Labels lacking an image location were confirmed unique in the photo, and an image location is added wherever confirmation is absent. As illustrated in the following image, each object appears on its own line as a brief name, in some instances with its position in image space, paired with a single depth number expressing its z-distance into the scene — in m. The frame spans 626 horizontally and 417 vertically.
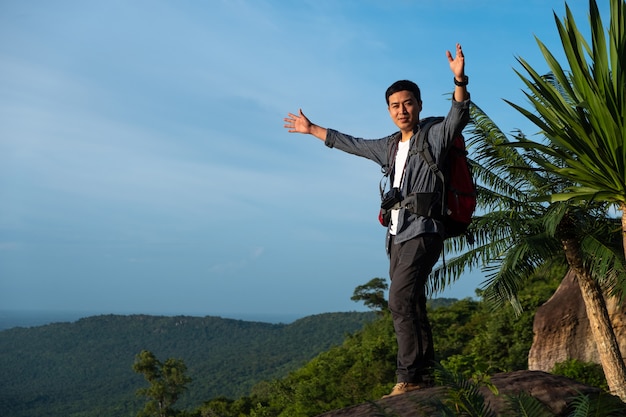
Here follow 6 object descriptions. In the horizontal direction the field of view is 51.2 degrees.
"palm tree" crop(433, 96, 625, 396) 9.46
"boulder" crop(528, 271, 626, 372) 13.28
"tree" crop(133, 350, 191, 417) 38.62
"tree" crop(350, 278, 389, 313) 29.92
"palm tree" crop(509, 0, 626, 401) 5.90
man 4.23
